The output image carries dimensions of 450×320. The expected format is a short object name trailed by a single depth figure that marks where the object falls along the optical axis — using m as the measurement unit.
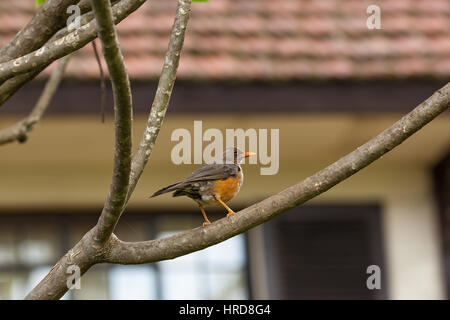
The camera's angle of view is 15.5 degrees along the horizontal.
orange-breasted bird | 6.60
